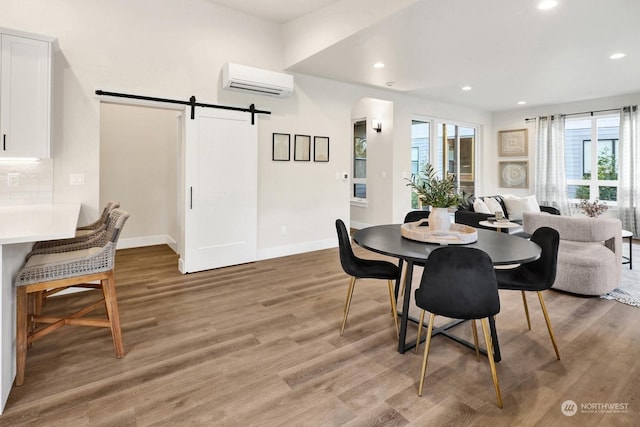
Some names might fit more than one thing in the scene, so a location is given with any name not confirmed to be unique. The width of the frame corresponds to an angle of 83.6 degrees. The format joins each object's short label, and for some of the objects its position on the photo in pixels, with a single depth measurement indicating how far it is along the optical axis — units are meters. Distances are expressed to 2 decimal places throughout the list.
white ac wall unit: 4.23
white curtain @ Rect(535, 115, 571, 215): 7.35
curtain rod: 6.71
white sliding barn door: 4.23
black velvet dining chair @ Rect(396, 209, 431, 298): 3.49
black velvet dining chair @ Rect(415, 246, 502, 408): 1.82
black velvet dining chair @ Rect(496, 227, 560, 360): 2.25
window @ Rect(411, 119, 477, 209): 7.31
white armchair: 3.44
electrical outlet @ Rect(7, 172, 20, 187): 3.28
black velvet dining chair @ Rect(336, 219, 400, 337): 2.56
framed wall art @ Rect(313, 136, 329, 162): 5.31
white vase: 2.55
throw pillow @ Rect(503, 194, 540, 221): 6.29
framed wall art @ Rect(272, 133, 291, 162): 4.92
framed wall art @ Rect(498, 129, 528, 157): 8.04
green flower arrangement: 2.51
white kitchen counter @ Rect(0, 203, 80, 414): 1.77
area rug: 3.39
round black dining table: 2.03
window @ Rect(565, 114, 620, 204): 6.86
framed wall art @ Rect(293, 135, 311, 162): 5.12
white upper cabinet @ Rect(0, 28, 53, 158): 2.93
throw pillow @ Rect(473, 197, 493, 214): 5.78
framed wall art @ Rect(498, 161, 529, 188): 8.05
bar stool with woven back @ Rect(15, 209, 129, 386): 2.01
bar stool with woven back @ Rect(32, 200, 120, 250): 2.83
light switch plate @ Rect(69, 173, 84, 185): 3.55
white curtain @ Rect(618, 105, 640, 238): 6.41
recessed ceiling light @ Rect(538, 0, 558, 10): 2.82
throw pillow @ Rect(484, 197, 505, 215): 6.03
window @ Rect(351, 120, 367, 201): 7.39
